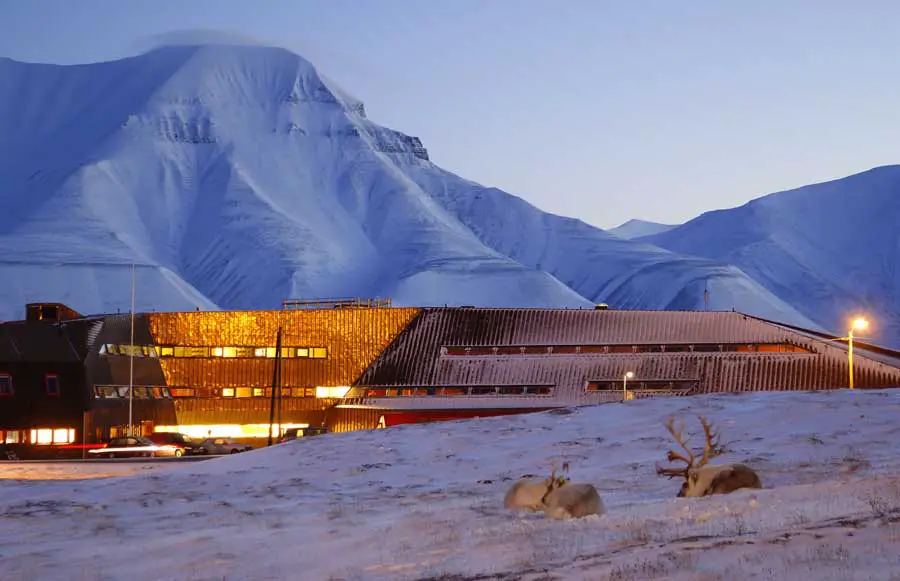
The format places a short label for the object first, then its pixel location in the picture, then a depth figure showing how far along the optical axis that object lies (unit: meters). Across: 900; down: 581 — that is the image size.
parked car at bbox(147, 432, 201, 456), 84.74
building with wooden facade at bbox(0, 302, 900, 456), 100.00
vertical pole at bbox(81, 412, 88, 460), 94.43
